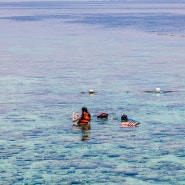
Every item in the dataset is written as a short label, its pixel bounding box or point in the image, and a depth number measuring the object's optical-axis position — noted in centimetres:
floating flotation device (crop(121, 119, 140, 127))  5344
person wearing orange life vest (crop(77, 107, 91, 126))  5356
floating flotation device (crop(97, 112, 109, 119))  5592
